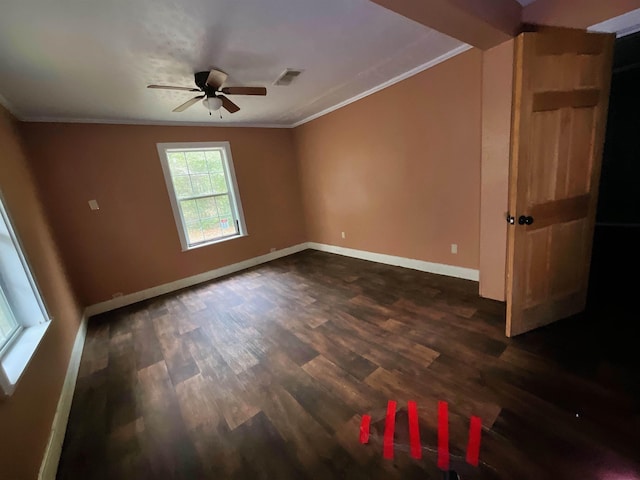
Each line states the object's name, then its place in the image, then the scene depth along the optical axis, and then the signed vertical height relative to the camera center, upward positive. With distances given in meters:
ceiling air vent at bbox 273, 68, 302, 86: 2.67 +1.10
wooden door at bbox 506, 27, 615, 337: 1.72 -0.12
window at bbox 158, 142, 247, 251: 4.08 +0.06
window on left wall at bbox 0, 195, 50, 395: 1.74 -0.60
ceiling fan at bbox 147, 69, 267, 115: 2.34 +0.94
